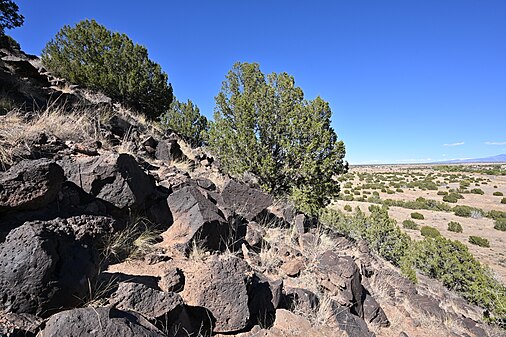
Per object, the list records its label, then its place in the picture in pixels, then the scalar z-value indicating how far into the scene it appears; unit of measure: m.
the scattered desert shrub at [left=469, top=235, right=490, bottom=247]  17.79
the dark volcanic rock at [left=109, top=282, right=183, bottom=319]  2.25
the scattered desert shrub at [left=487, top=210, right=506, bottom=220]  24.25
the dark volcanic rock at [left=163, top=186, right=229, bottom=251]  3.90
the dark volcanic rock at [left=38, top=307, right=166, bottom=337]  1.62
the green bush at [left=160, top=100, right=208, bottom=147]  19.83
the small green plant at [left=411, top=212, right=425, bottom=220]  24.92
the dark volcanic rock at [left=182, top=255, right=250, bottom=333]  2.82
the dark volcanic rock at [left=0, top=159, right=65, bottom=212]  2.41
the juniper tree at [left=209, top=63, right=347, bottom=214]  9.16
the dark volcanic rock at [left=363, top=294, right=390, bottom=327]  4.77
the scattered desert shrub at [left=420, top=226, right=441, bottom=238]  19.55
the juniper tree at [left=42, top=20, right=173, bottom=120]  12.09
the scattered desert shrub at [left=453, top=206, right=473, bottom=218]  25.92
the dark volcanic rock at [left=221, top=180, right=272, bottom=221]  5.92
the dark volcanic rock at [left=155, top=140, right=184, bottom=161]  7.53
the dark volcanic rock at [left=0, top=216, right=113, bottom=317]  1.84
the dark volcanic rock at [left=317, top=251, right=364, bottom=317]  4.57
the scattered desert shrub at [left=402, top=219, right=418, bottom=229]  21.78
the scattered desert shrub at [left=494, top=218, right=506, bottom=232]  21.17
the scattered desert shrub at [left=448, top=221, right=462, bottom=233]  21.02
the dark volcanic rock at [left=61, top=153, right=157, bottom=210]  3.43
